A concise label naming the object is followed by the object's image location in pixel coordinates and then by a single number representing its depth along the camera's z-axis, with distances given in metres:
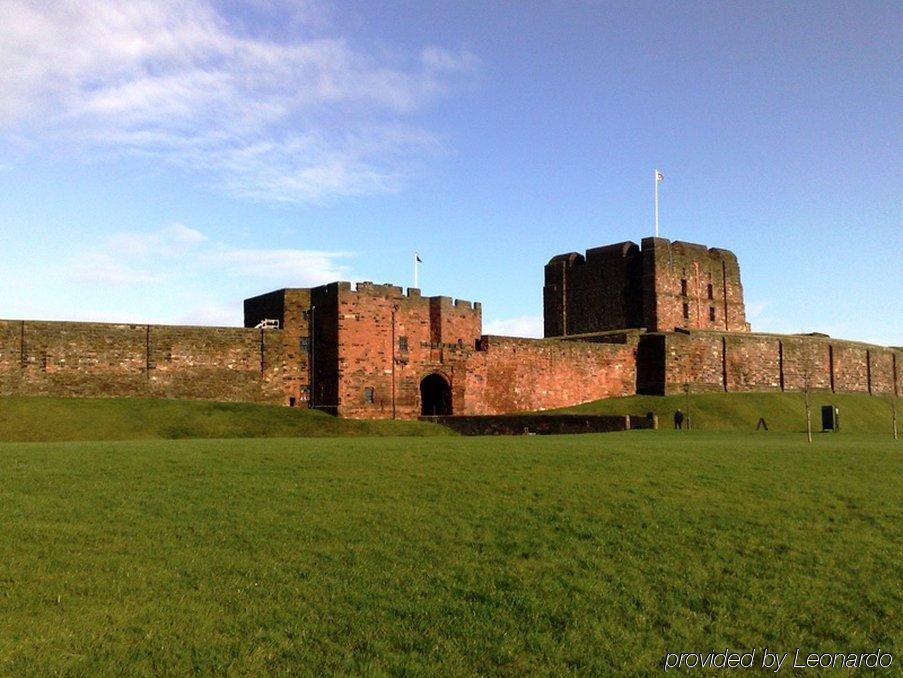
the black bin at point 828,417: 35.47
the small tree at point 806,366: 61.69
